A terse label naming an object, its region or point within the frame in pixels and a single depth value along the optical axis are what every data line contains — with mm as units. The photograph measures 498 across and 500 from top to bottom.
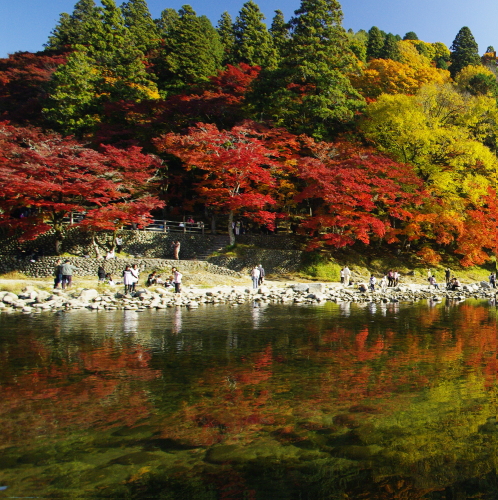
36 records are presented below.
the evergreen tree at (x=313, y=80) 31094
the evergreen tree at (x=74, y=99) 36969
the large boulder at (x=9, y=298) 17016
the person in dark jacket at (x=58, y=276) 20547
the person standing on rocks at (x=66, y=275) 20344
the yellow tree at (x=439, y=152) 28688
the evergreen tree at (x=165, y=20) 70750
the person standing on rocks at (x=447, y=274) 27722
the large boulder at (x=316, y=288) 23362
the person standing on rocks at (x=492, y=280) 27688
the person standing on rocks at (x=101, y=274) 22445
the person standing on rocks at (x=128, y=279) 19594
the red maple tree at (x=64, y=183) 23922
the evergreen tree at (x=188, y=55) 42438
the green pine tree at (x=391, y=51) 54391
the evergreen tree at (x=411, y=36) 76562
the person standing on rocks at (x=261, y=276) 23988
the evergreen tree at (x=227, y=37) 49656
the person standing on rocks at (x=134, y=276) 19828
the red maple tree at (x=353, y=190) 25859
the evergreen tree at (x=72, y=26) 60344
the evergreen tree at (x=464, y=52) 58125
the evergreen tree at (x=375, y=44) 58338
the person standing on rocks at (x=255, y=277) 22562
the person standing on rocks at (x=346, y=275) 25953
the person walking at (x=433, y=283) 26359
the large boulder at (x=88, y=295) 18094
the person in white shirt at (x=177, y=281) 20053
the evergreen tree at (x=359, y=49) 51469
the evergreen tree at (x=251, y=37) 46938
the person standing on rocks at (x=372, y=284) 24039
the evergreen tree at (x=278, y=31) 49506
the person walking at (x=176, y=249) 27062
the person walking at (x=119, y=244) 28094
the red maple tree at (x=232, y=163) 26594
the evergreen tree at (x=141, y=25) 56188
